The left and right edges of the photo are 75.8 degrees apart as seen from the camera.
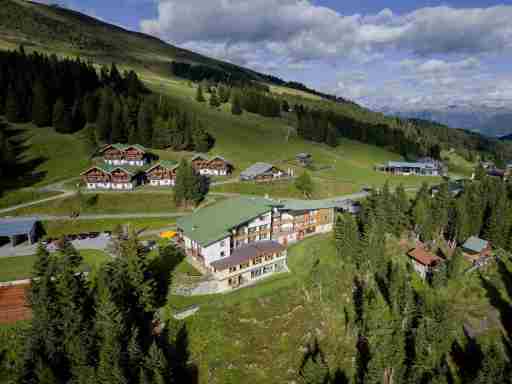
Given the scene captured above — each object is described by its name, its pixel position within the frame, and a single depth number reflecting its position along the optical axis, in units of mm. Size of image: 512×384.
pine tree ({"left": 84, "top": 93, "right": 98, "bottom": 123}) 116938
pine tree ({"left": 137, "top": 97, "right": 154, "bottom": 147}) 114438
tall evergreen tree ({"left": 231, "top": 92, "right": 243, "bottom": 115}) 168250
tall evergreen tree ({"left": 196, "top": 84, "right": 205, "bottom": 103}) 175125
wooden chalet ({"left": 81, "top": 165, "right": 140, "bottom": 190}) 86750
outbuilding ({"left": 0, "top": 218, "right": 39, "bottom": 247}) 62312
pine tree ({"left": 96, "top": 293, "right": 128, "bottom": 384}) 34406
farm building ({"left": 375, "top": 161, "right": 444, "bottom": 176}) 134500
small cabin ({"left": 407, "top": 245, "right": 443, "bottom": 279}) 68250
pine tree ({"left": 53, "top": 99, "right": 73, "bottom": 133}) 110500
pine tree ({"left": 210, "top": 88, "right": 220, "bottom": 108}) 171250
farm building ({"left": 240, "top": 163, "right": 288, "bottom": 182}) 101688
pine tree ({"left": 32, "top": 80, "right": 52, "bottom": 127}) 112000
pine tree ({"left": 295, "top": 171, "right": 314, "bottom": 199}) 94125
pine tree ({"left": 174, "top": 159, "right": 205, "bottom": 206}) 81875
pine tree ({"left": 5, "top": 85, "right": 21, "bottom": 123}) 111938
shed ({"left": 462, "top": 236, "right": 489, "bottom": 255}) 72312
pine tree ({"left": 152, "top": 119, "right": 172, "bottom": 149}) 115125
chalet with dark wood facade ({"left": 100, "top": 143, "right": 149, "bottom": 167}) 102188
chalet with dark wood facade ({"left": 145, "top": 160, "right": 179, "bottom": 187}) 94062
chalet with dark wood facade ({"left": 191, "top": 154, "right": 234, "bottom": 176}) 105438
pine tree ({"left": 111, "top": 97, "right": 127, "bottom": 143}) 110312
